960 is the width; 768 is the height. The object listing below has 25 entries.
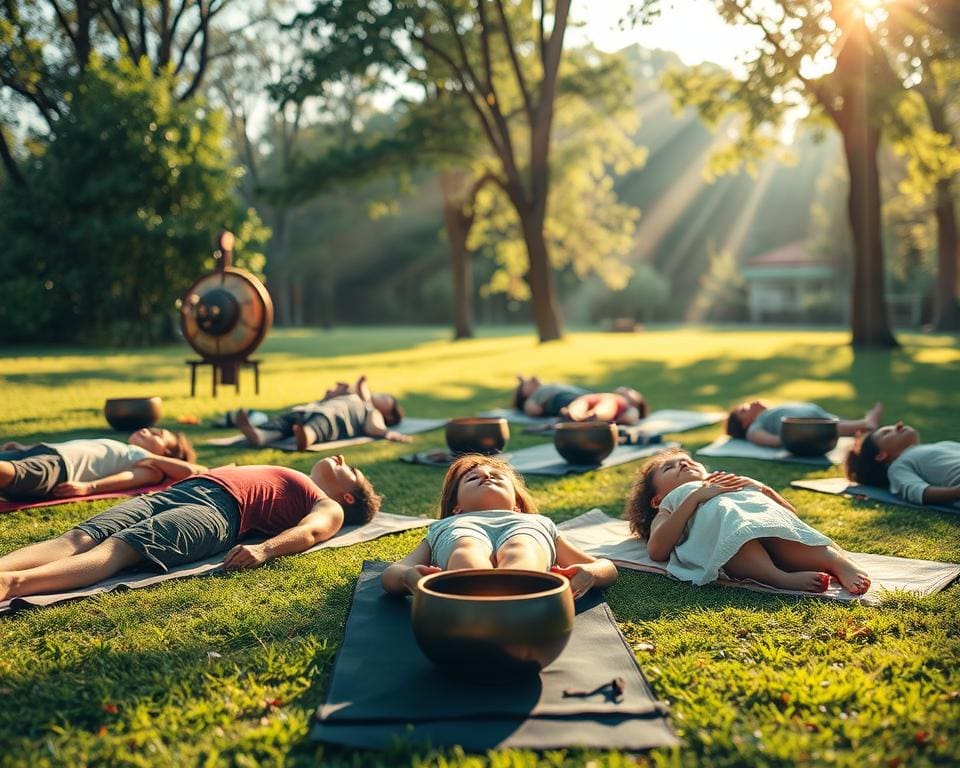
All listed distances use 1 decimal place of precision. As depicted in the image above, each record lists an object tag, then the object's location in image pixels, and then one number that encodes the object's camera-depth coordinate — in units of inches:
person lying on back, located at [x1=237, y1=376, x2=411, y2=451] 325.1
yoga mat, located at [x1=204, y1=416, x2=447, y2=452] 327.3
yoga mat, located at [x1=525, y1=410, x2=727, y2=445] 341.1
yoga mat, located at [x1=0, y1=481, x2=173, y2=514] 221.1
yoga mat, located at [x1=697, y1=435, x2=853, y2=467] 298.7
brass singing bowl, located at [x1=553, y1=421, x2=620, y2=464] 288.0
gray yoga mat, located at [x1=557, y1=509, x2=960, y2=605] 159.6
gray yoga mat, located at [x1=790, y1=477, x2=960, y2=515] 225.7
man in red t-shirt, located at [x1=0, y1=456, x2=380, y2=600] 159.3
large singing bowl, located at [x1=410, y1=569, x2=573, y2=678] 108.0
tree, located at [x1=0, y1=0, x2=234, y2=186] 1015.0
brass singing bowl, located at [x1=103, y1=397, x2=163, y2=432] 336.5
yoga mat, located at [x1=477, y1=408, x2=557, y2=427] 398.9
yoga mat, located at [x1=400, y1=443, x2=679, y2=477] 287.4
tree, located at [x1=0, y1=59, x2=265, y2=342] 911.7
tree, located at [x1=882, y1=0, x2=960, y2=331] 753.6
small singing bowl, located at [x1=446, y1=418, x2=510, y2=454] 294.0
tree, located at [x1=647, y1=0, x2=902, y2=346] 776.3
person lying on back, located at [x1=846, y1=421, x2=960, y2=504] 225.1
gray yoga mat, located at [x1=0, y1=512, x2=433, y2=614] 152.2
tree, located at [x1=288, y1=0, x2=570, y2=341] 837.2
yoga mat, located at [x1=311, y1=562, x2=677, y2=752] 103.7
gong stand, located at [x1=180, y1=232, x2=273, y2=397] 447.8
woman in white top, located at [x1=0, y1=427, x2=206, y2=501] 224.8
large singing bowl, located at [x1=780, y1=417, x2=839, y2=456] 295.0
